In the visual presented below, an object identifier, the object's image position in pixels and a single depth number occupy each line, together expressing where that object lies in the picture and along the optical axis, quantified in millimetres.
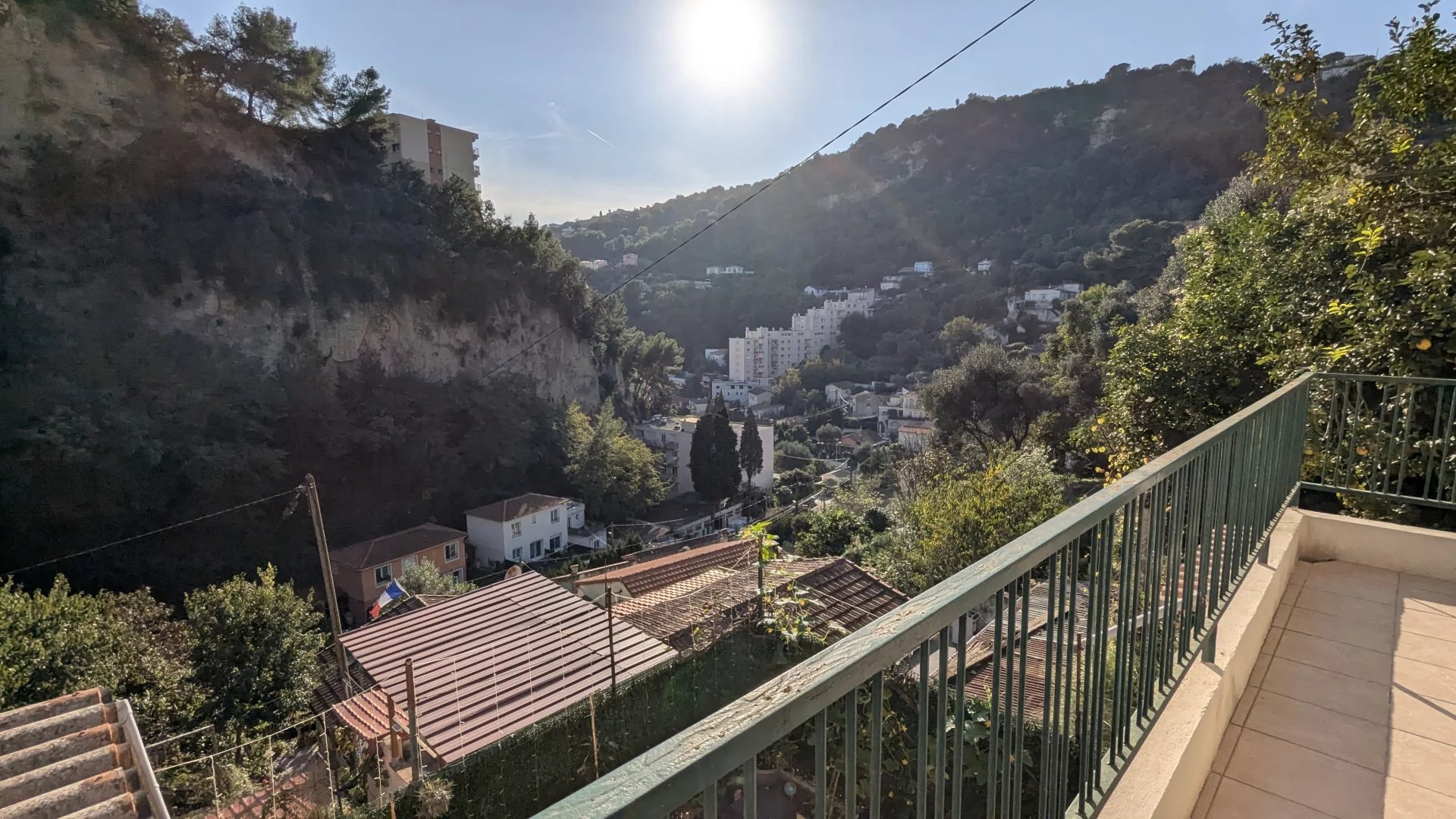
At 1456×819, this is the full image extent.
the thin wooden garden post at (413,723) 5387
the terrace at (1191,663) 640
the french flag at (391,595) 13000
